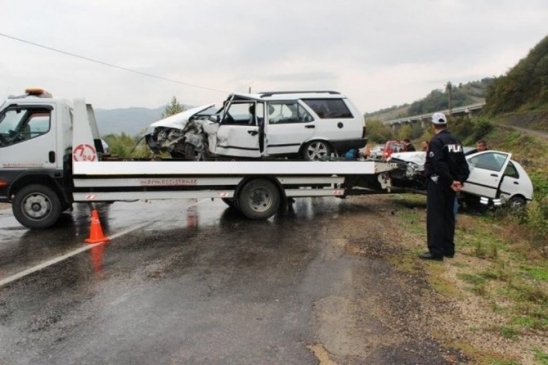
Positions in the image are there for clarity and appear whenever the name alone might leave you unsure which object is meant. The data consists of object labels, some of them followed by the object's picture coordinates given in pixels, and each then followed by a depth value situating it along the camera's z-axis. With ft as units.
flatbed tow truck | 27.07
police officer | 20.21
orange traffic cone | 24.26
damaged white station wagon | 31.12
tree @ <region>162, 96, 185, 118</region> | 78.21
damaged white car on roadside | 34.81
